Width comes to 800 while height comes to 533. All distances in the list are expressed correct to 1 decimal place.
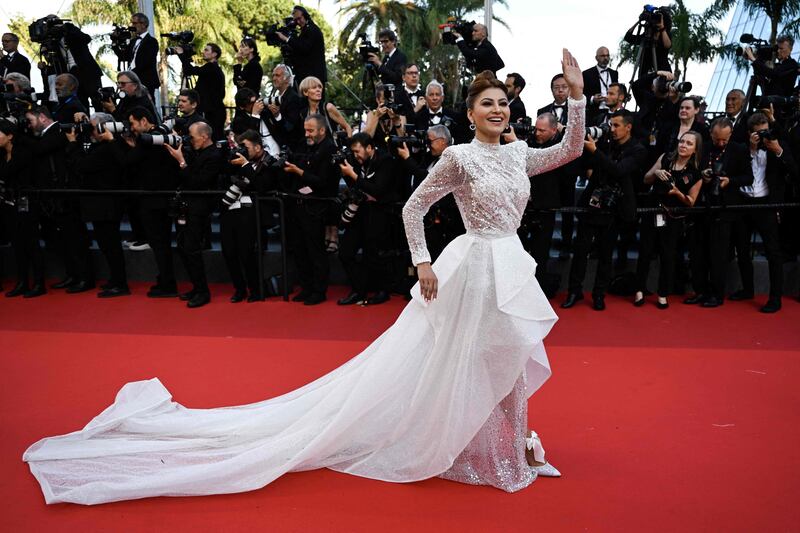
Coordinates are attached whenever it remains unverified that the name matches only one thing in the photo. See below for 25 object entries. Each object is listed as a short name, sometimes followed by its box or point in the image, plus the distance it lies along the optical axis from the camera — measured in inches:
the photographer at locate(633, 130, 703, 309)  248.2
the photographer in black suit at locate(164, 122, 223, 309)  264.1
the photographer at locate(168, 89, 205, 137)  276.7
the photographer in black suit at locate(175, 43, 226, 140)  319.6
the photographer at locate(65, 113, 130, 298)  270.1
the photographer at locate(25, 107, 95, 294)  275.1
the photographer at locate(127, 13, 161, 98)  327.3
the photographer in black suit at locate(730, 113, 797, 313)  246.5
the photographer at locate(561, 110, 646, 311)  247.3
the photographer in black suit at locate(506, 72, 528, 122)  284.0
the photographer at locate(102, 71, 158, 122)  286.5
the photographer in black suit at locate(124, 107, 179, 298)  264.7
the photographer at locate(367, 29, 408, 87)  303.1
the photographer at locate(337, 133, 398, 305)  254.4
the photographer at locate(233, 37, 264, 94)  319.3
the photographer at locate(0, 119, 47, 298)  273.3
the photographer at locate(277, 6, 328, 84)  314.2
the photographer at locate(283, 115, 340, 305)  262.1
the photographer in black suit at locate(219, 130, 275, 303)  261.7
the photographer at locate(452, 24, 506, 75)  290.7
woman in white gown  116.1
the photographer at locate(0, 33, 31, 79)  340.2
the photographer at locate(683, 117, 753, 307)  250.7
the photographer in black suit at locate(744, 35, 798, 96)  288.7
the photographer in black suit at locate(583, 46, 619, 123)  312.2
